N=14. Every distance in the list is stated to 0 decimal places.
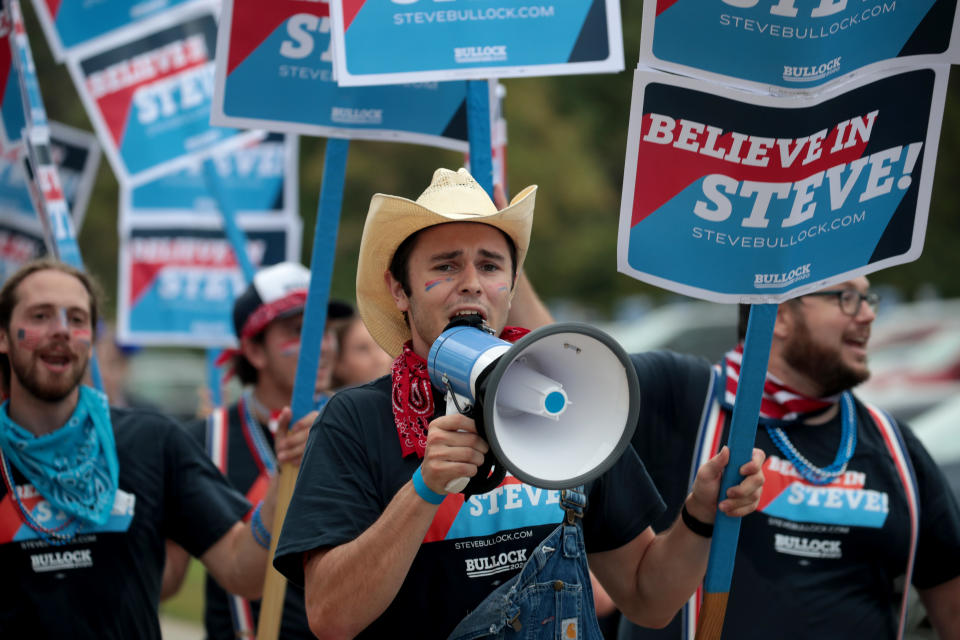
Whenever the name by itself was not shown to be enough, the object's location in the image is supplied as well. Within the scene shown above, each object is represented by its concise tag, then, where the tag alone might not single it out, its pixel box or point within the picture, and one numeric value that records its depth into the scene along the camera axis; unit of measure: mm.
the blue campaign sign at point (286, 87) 6824
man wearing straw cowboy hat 4621
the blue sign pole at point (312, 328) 6414
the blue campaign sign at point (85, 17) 10687
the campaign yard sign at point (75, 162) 12445
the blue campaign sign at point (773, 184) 5117
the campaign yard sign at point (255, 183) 13195
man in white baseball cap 8828
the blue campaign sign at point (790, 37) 4961
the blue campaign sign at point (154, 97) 10812
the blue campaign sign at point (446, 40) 6168
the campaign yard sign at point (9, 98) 8719
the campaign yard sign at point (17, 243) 11172
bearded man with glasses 6891
